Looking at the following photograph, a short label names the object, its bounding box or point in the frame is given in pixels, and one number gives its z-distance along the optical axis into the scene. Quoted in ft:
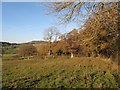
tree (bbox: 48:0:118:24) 15.05
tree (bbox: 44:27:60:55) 90.10
